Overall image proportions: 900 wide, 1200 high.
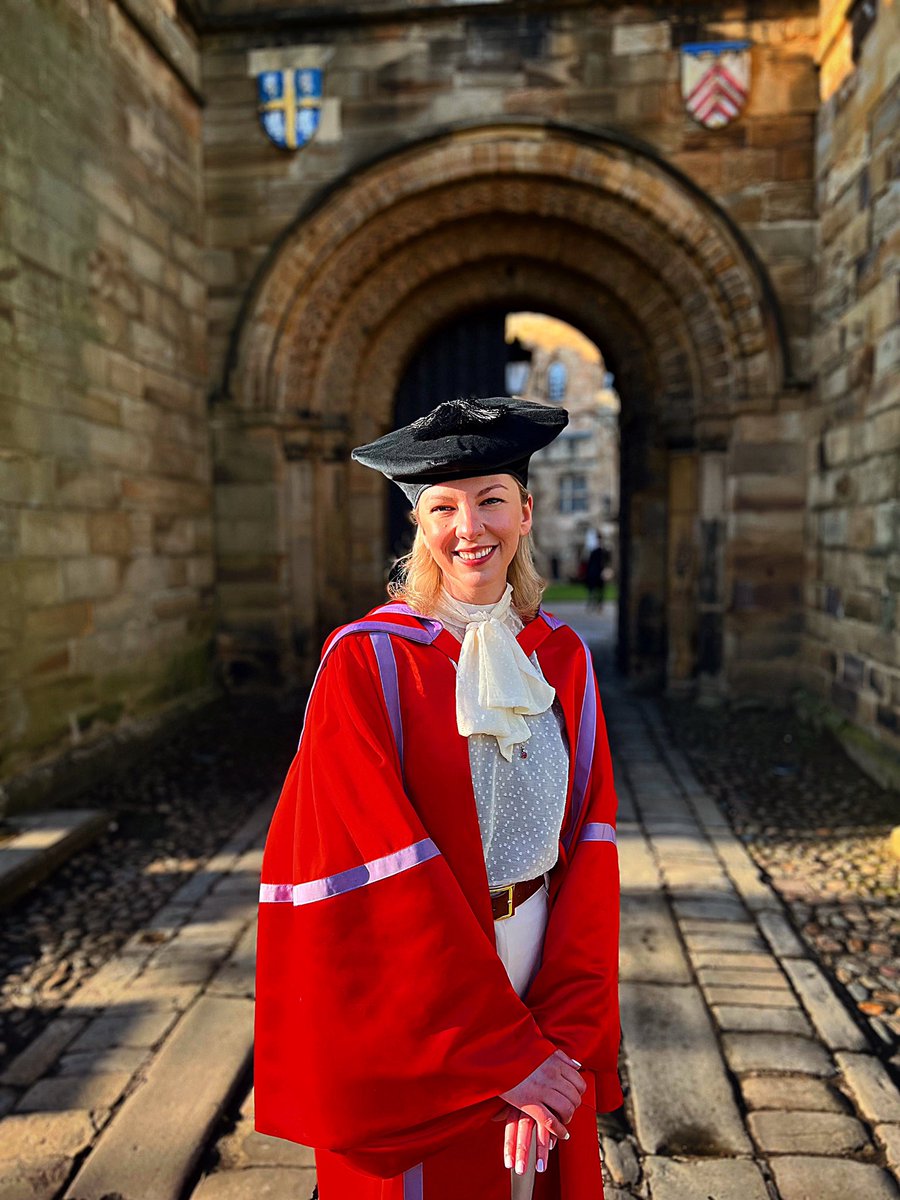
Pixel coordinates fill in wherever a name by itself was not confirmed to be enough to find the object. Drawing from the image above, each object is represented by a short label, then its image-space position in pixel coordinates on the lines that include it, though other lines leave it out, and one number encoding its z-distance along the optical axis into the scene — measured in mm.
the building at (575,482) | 28875
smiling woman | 1189
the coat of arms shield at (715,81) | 6137
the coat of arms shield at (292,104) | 6422
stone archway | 6301
